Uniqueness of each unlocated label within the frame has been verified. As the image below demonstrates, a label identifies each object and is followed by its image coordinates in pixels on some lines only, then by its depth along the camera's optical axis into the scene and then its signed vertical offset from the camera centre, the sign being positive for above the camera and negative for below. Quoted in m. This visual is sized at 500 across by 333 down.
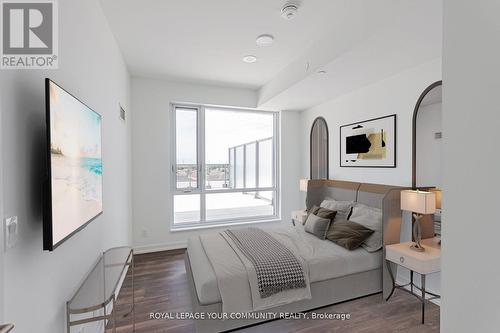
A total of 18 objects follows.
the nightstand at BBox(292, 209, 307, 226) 3.77 -0.90
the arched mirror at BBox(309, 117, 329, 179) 4.06 +0.26
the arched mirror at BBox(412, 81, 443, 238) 2.44 +0.18
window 4.23 -0.04
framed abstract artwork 2.88 +0.28
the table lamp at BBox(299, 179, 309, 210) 3.99 -0.36
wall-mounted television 1.02 -0.02
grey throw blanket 2.07 -0.97
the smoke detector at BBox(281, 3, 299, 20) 2.05 +1.40
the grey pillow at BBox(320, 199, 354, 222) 3.15 -0.63
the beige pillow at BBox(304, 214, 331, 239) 2.94 -0.82
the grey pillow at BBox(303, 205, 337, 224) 3.07 -0.68
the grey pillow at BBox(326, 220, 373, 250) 2.61 -0.83
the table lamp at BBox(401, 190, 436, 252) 2.17 -0.40
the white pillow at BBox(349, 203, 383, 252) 2.61 -0.71
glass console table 1.29 -0.81
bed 1.95 -1.09
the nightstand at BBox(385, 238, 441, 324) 2.08 -0.91
